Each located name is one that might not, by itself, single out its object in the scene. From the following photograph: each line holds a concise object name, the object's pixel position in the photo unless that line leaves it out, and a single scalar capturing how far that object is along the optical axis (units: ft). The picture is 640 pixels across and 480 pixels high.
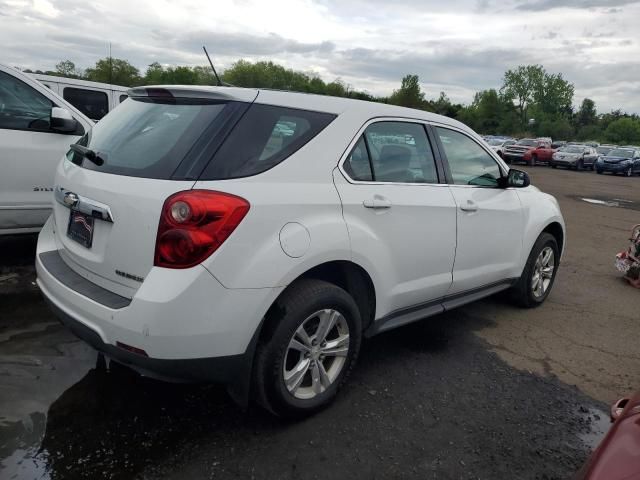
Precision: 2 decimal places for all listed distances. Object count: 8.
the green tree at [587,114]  367.45
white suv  7.69
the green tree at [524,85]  362.33
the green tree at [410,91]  254.33
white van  31.65
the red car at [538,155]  106.32
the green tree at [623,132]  291.17
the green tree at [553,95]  359.66
